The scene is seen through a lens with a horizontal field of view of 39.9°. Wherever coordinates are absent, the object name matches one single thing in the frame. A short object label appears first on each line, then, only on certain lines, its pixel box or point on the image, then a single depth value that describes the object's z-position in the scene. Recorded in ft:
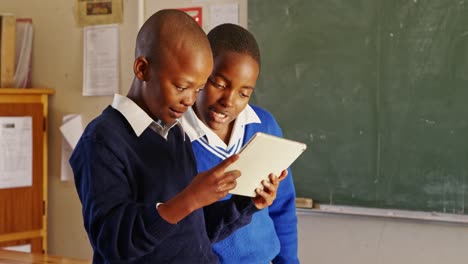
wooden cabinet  11.80
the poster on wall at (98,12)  11.94
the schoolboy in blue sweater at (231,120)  5.20
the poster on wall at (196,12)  10.80
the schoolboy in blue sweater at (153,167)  3.74
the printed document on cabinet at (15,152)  11.90
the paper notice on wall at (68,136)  12.32
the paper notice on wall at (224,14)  10.39
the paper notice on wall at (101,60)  11.97
